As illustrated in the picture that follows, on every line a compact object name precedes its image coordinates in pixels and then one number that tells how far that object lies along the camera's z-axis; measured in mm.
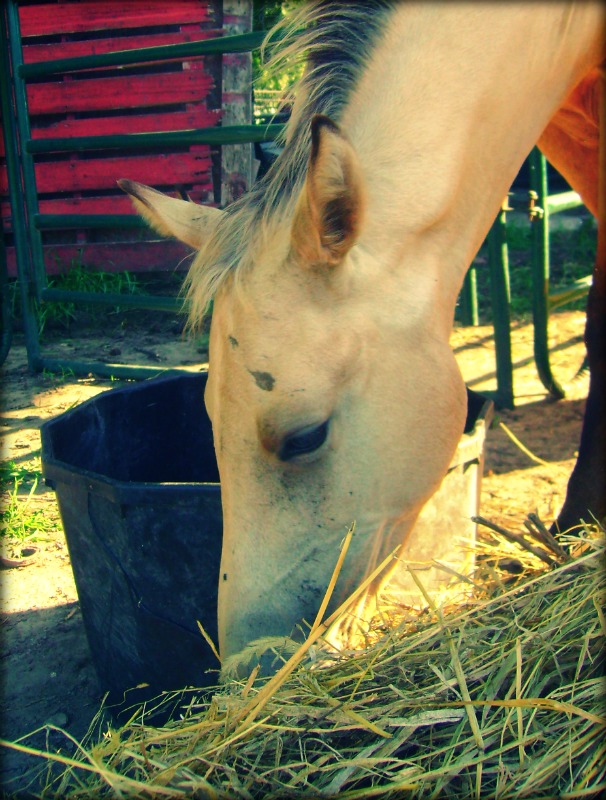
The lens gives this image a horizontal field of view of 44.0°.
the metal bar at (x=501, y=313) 3668
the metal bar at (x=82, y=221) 3803
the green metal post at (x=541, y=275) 3602
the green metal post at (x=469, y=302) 4680
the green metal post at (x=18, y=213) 4082
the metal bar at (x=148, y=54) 2967
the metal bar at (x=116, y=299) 3752
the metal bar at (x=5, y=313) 4430
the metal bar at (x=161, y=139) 3182
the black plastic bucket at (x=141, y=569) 1675
